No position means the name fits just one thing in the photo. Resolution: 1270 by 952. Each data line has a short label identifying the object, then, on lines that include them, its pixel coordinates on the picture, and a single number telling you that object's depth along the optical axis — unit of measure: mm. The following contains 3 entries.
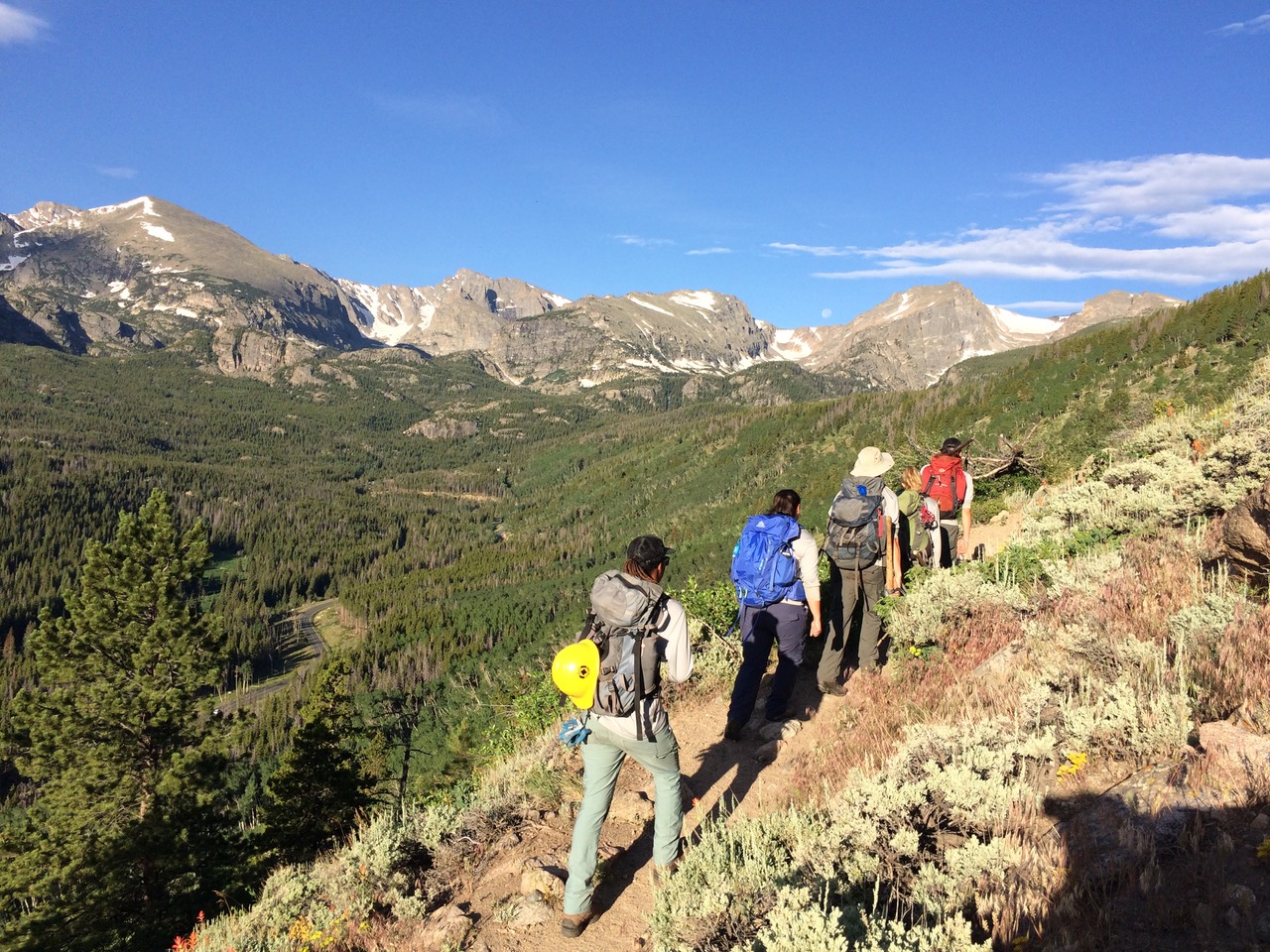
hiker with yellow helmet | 4594
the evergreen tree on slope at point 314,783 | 20531
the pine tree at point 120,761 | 17594
